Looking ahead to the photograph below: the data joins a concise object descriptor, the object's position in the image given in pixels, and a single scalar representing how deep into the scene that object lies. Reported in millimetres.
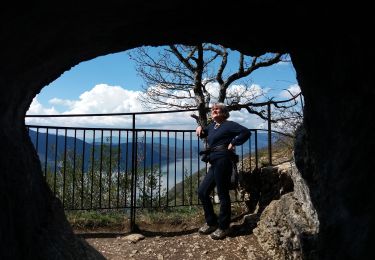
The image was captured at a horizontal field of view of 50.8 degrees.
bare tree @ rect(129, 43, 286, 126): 11203
